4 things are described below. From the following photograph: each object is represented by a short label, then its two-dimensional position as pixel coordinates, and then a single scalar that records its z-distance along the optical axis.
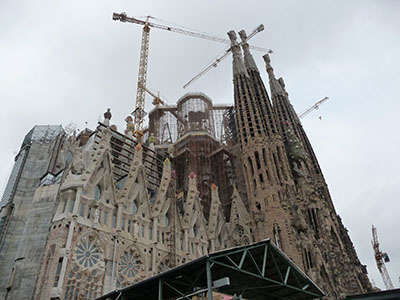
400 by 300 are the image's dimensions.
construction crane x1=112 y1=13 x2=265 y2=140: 53.62
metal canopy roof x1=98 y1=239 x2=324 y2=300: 14.59
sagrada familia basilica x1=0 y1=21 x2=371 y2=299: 25.48
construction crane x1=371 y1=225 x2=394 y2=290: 77.94
